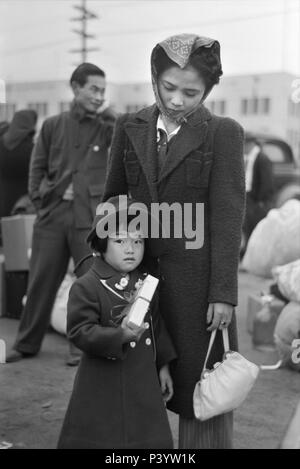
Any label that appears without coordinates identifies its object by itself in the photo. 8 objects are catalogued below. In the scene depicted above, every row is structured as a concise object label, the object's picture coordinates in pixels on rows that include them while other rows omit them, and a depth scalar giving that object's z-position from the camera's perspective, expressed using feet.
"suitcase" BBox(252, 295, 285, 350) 14.67
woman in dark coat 7.09
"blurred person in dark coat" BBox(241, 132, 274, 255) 25.43
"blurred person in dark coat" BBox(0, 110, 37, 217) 18.69
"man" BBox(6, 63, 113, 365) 12.93
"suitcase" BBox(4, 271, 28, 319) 16.48
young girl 6.92
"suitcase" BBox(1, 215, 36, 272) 16.34
